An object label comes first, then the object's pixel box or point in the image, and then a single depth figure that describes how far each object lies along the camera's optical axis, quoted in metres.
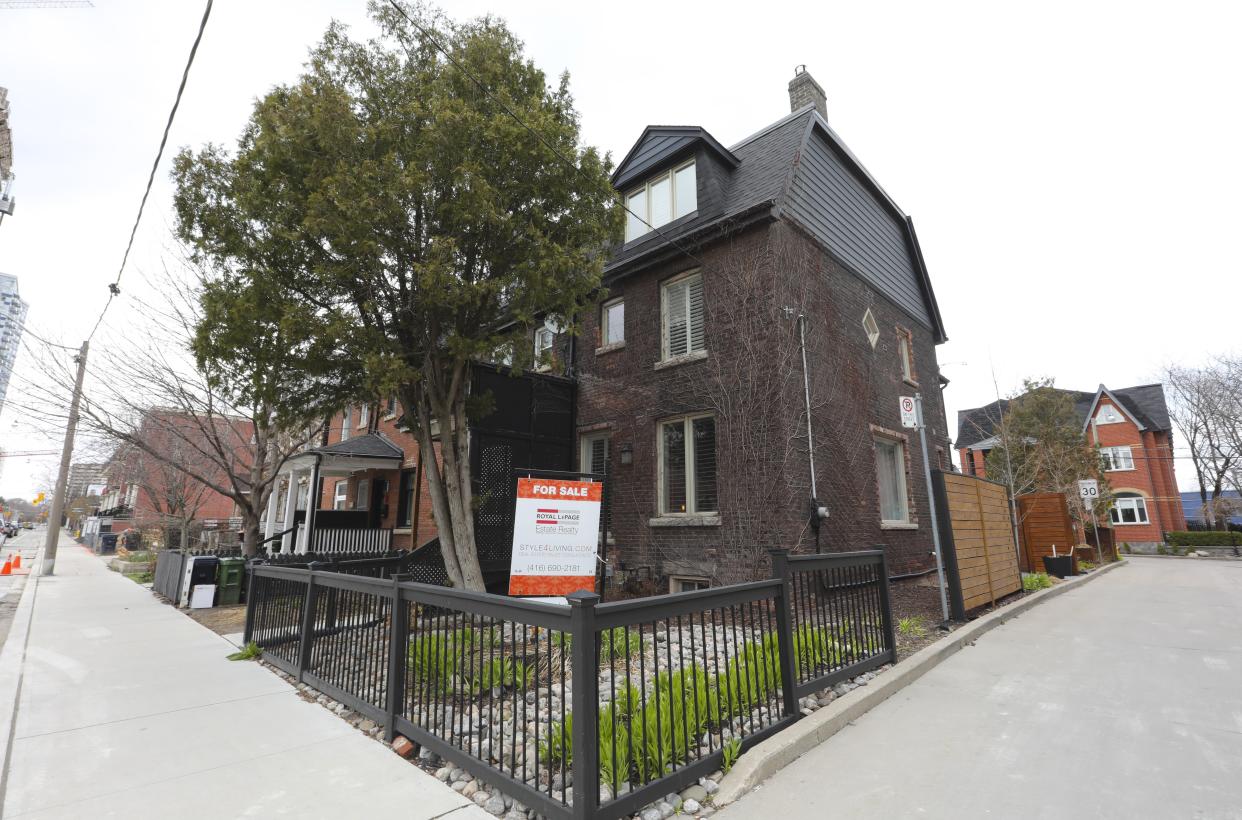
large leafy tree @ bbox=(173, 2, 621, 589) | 7.14
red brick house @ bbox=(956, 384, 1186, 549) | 30.47
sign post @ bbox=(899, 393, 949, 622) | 7.18
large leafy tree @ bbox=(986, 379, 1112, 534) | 17.53
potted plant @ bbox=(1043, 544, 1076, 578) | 13.09
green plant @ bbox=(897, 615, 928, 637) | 6.66
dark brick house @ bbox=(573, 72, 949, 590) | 8.87
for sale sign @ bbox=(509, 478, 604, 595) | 6.95
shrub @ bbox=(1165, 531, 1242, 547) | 26.76
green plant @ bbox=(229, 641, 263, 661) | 6.44
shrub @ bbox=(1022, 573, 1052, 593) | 10.45
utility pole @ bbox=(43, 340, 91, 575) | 16.73
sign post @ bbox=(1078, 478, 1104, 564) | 15.77
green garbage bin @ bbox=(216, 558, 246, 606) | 10.86
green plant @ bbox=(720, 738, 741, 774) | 3.39
